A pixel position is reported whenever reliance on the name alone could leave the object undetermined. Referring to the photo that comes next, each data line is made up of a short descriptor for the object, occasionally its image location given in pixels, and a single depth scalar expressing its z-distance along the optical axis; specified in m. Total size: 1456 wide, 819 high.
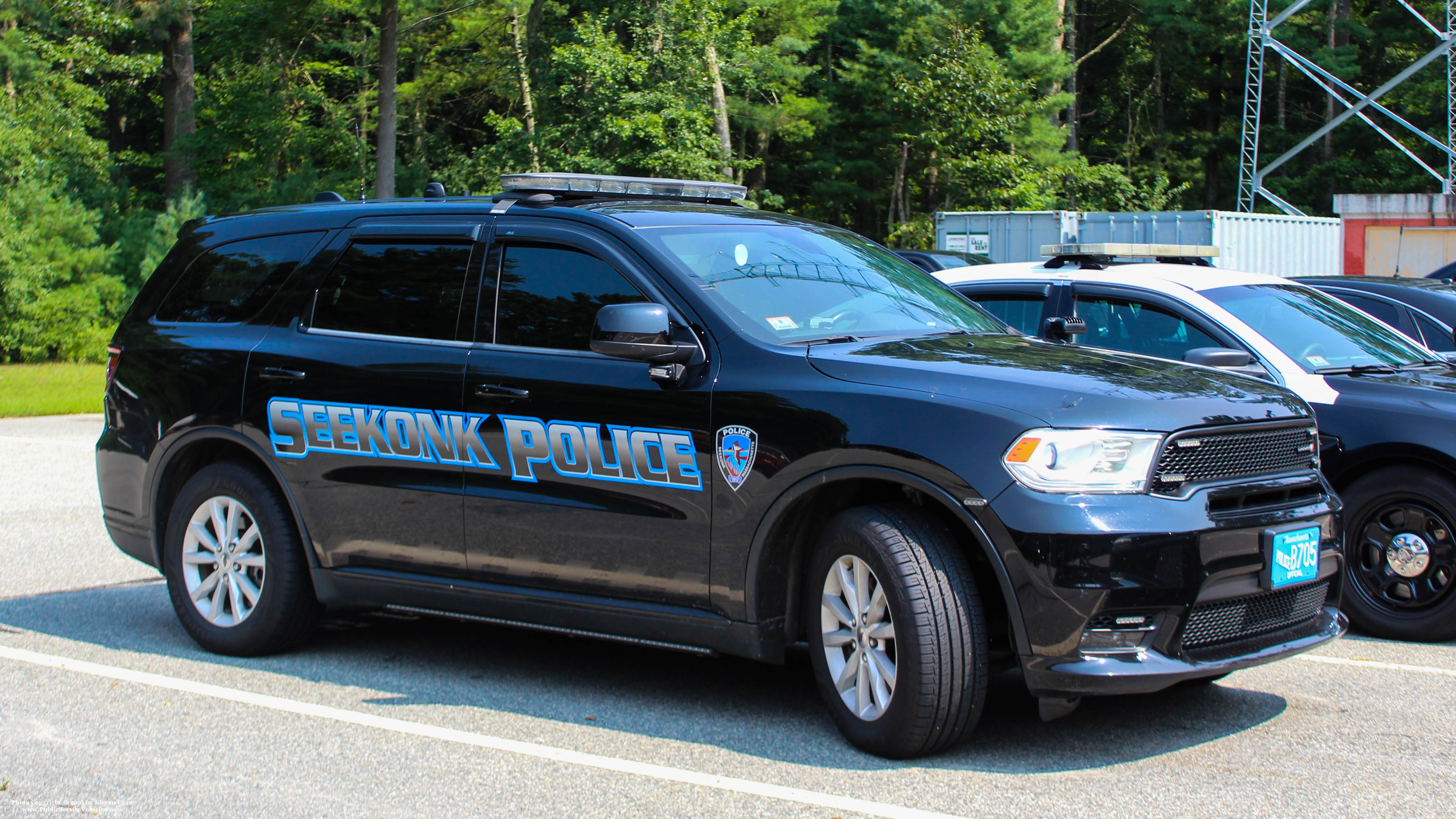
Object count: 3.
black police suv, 4.24
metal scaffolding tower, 33.53
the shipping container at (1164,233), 22.89
